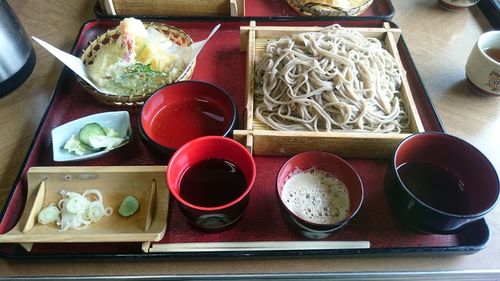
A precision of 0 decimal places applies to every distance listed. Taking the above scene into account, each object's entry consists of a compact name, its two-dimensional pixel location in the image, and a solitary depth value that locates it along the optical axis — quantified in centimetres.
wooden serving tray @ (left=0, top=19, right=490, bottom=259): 33
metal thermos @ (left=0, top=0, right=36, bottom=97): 43
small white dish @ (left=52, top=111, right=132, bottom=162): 38
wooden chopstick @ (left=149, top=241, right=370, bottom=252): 33
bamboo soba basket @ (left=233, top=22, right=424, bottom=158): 38
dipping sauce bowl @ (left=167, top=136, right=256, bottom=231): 31
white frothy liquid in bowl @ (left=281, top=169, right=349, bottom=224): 34
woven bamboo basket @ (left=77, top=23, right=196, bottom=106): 42
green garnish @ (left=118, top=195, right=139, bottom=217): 35
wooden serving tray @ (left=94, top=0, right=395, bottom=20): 52
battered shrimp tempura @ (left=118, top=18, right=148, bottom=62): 44
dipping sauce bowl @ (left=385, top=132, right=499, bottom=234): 32
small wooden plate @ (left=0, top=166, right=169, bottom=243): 33
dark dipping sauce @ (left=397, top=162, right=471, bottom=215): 34
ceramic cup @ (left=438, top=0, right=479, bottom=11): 56
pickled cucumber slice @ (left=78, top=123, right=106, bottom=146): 39
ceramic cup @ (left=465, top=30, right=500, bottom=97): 44
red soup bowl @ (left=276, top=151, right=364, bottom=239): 33
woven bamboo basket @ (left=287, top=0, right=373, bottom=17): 52
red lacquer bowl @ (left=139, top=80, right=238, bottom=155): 40
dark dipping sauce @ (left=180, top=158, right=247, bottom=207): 33
